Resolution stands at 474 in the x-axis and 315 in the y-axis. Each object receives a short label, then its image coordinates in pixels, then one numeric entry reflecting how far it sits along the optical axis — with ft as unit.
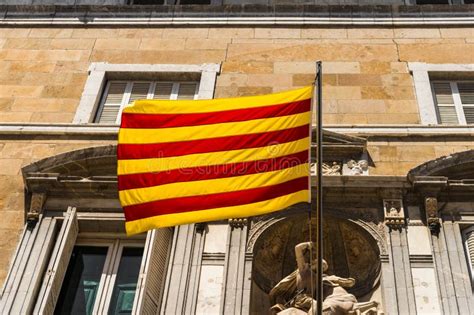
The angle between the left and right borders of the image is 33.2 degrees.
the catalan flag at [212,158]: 35.27
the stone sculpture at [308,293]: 35.42
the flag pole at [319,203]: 30.17
